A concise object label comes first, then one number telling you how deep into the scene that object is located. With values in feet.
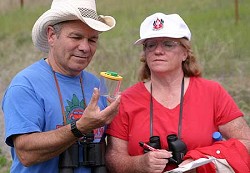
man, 19.70
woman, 21.59
